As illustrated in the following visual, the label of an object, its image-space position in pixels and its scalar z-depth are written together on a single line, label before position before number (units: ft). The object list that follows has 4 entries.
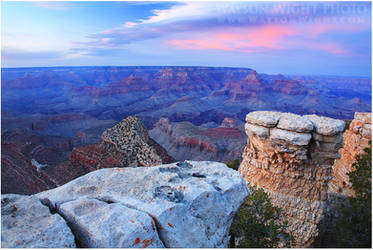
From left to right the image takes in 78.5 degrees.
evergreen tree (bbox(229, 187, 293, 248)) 28.60
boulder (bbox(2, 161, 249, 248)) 11.36
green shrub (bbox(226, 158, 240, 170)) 90.17
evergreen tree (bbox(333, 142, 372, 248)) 36.17
